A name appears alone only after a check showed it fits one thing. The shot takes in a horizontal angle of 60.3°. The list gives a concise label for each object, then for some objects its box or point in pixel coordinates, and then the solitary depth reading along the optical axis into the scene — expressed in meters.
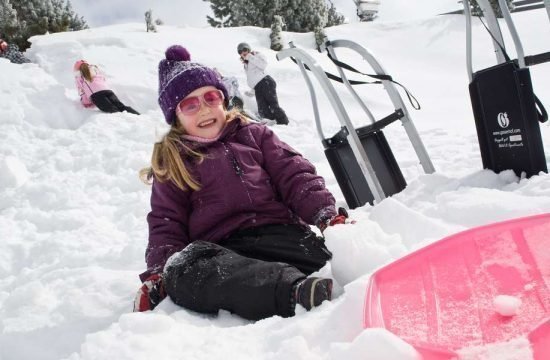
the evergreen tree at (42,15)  19.45
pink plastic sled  1.07
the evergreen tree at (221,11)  29.65
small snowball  1.10
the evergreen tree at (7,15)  21.39
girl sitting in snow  1.88
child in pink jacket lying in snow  7.68
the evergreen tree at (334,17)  30.94
